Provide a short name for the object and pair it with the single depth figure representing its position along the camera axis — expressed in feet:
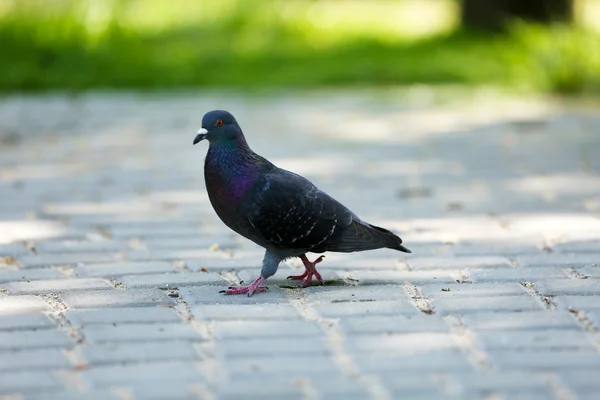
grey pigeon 26.81
